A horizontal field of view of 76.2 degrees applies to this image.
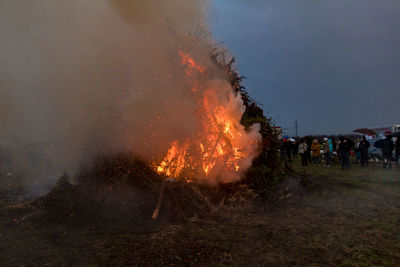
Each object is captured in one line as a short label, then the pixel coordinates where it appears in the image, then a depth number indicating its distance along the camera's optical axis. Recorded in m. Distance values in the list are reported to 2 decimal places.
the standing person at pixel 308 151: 15.07
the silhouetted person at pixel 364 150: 14.40
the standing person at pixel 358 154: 15.73
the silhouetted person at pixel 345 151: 12.78
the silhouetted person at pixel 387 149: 12.95
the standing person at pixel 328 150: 14.52
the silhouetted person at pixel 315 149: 15.09
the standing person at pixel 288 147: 15.69
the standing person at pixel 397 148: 13.02
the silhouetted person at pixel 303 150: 14.69
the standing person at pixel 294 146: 18.14
